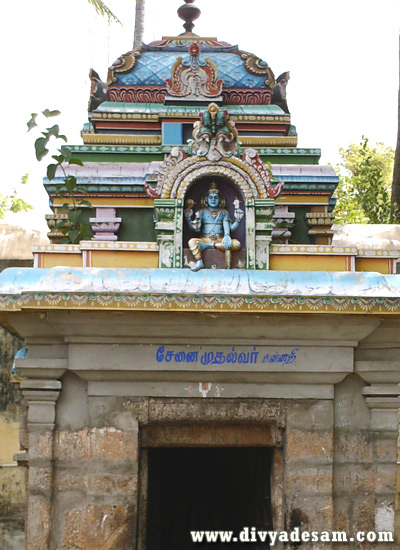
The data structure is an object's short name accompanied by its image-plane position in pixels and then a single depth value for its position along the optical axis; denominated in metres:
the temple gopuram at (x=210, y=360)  7.39
